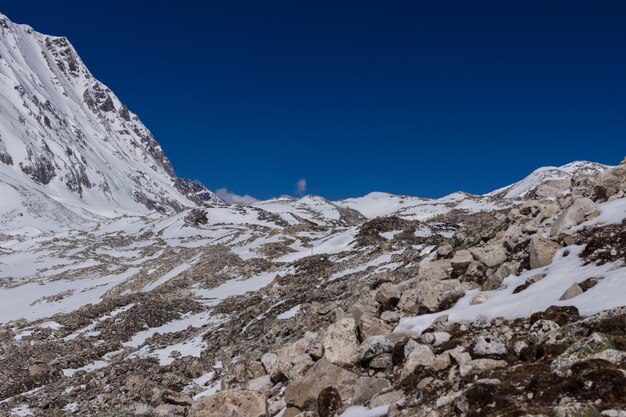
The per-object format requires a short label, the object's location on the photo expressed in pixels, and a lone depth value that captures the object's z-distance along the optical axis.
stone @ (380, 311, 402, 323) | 12.36
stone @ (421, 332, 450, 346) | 9.41
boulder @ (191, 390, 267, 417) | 10.12
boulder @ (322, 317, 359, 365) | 10.56
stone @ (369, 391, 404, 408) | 8.13
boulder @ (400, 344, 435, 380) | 8.67
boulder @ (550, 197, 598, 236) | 12.50
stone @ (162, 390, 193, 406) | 14.83
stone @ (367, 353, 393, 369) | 9.59
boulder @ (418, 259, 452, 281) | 13.73
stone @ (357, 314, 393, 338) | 11.41
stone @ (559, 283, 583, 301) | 9.30
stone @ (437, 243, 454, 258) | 16.25
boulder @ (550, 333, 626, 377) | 6.70
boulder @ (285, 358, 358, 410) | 9.40
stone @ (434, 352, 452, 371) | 8.35
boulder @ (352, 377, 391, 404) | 8.75
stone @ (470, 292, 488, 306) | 11.00
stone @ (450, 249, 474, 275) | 13.47
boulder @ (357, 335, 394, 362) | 9.91
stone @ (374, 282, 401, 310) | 13.40
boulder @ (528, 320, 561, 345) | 8.07
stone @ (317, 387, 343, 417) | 8.86
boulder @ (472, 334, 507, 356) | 8.14
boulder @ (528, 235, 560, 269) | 11.59
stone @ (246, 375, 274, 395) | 11.65
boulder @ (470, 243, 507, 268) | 12.95
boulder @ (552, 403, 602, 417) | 5.63
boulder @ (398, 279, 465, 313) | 11.79
